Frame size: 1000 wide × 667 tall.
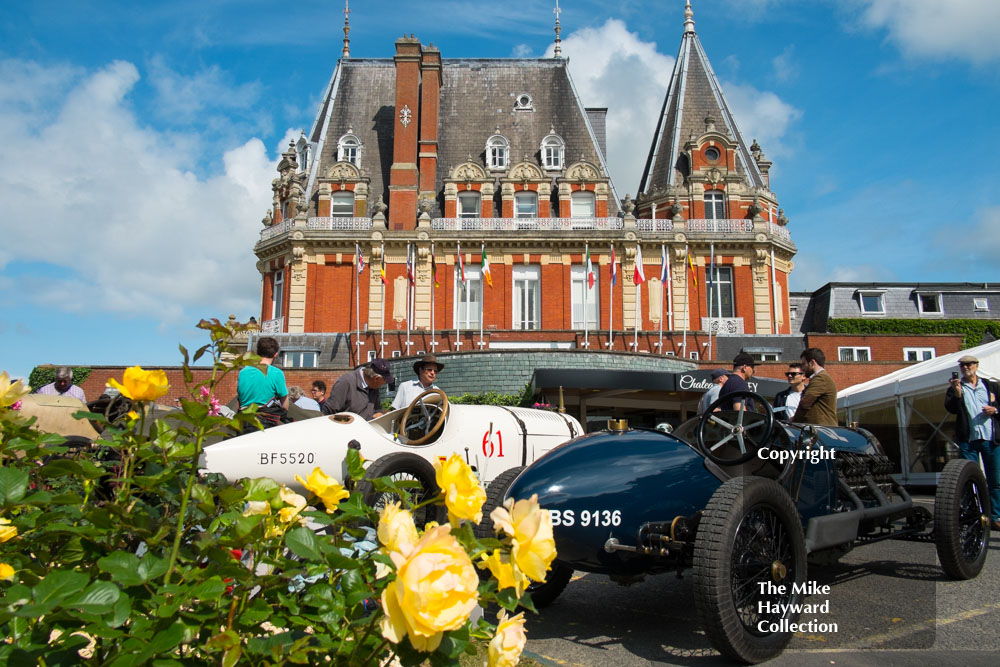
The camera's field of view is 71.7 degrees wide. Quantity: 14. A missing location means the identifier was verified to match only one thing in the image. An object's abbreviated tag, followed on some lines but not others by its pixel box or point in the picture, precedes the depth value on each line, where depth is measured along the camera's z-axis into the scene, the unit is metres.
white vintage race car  5.82
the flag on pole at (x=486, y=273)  31.89
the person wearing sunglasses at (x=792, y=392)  7.86
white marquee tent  12.87
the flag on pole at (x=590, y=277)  32.36
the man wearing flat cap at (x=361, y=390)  7.34
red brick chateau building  33.72
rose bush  1.23
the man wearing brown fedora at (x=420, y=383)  7.47
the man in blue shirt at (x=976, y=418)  7.89
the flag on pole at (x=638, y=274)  31.27
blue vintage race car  3.57
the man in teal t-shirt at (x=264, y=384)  5.92
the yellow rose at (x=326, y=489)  1.77
